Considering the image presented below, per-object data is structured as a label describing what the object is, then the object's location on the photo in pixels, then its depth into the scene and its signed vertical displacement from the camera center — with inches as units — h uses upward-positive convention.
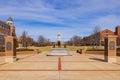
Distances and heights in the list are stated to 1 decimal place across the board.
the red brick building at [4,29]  1031.8 +186.1
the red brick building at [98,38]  1241.0 +48.3
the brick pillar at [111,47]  346.1 -24.7
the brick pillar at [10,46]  349.4 -18.6
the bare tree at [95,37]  1183.8 +59.1
